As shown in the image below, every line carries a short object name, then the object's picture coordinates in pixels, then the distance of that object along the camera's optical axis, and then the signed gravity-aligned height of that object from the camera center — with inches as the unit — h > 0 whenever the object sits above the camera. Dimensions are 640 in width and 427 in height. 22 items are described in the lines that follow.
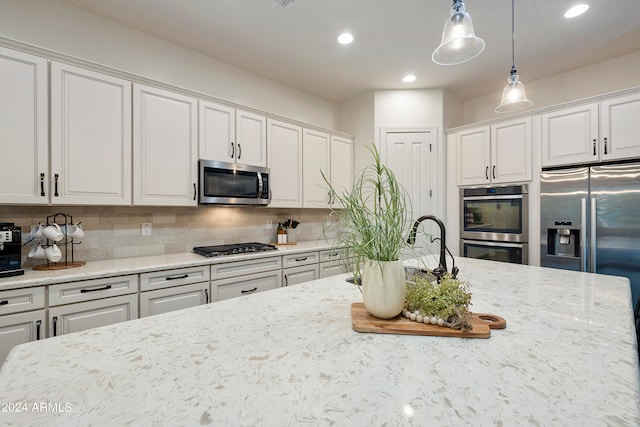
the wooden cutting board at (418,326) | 34.1 -14.1
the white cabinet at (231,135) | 103.9 +30.3
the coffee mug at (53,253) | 73.9 -10.5
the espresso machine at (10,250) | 65.7 -8.7
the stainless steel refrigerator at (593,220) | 94.0 -2.4
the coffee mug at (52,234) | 74.0 -5.4
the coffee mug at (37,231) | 75.3 -4.8
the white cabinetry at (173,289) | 80.0 -22.6
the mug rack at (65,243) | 81.8 -8.8
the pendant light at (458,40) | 58.7 +37.0
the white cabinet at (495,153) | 120.1 +26.8
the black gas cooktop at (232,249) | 98.9 -13.3
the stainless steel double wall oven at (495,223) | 119.0 -4.6
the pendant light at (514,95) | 80.5 +33.4
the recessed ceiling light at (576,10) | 87.0 +62.9
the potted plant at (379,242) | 36.3 -3.7
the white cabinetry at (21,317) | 61.7 -22.9
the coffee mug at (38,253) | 73.7 -10.3
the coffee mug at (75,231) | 79.7 -5.1
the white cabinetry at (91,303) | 67.2 -22.6
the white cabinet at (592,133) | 97.6 +29.4
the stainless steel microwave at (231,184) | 102.3 +11.1
